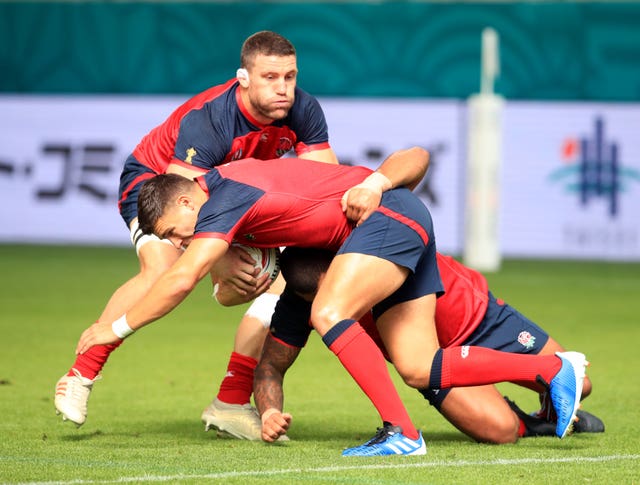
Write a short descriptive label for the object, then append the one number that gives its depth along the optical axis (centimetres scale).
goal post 3356
